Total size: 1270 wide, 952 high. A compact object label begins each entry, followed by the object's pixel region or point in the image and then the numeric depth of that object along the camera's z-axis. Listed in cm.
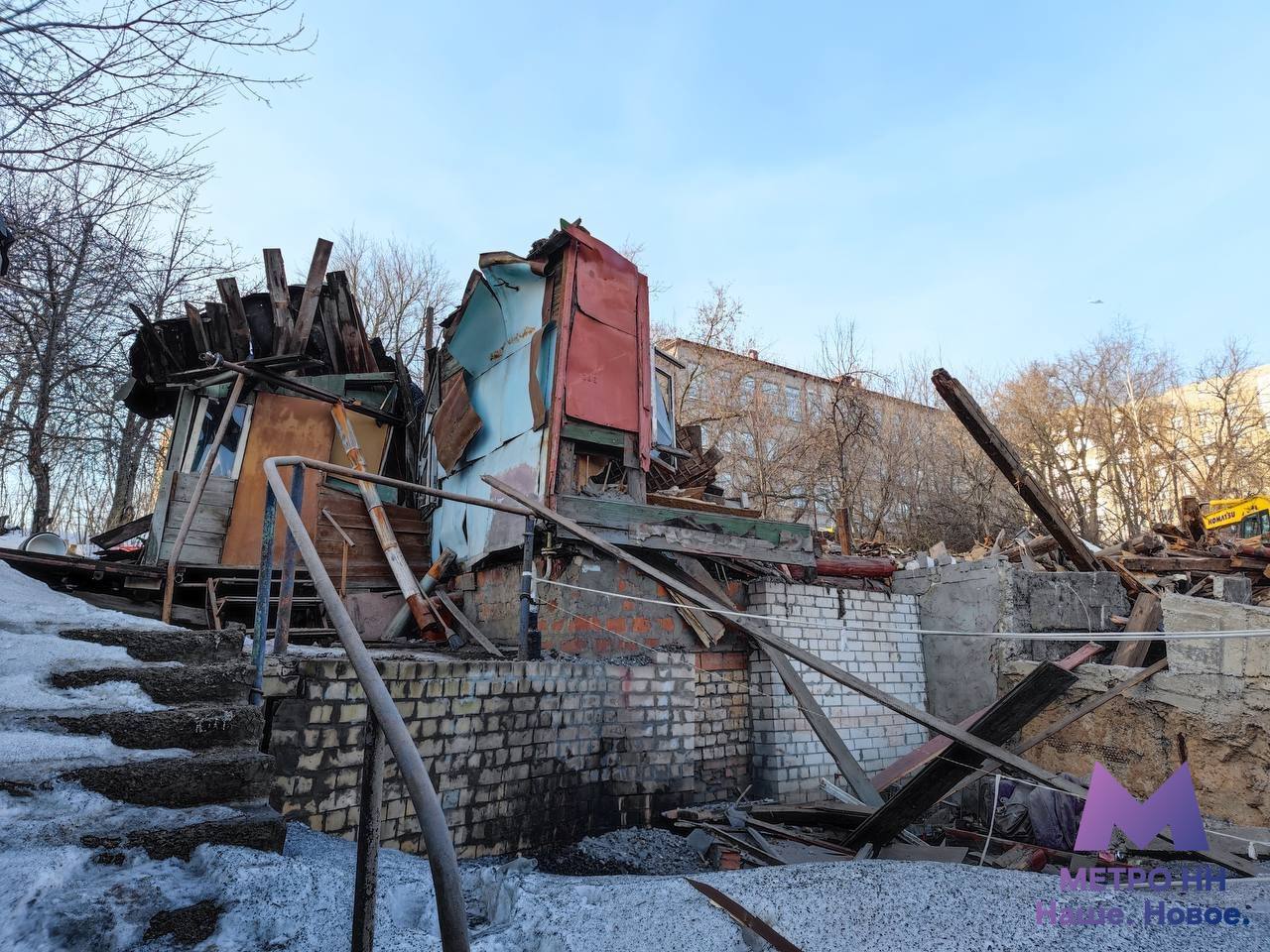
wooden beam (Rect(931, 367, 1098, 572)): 642
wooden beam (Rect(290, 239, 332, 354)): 786
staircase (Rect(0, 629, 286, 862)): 183
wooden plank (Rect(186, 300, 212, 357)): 771
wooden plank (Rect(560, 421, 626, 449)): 647
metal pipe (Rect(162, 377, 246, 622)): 611
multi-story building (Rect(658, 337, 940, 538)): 1361
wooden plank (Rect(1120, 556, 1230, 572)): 780
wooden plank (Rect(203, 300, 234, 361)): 787
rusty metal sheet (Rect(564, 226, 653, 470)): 665
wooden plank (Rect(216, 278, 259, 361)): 788
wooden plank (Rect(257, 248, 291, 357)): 783
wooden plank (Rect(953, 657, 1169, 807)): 542
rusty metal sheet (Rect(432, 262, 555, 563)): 664
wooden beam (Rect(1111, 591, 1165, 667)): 626
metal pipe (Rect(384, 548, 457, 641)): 687
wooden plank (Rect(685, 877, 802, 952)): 236
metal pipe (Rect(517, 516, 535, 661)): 458
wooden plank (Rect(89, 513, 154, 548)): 760
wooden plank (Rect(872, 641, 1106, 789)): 455
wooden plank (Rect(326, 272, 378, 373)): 880
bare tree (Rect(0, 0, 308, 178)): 407
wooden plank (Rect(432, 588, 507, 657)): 566
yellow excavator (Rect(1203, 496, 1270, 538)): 1174
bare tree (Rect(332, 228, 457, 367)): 1523
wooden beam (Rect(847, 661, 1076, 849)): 348
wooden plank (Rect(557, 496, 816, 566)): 594
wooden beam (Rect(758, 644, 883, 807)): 486
